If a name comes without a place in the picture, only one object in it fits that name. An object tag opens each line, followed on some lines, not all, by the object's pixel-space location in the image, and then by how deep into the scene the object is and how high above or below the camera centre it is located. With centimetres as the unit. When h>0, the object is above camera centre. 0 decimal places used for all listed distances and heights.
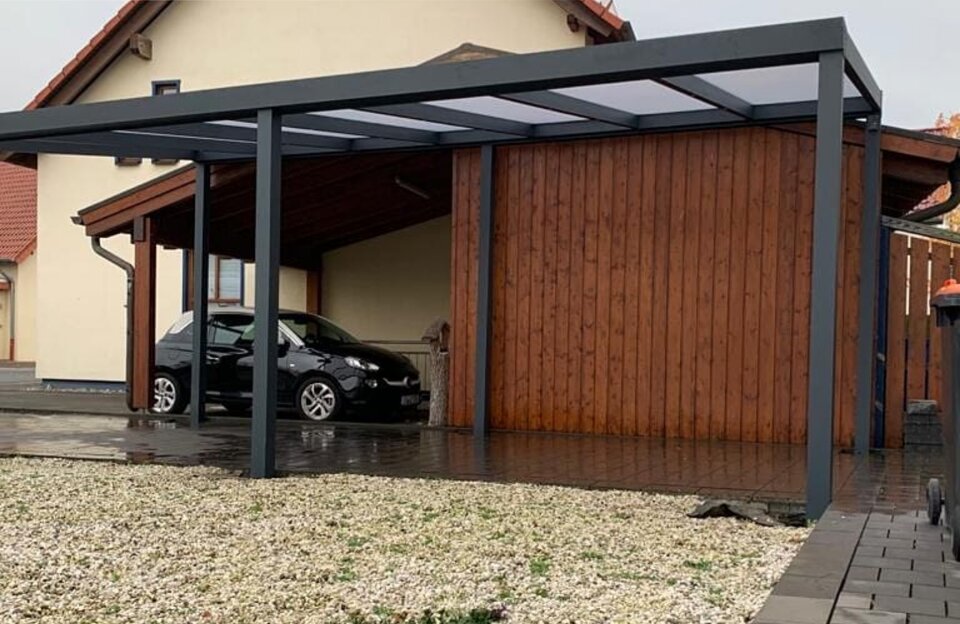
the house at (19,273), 3628 +131
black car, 1355 -66
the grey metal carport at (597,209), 915 +116
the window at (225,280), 1964 +62
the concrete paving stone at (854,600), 452 -114
